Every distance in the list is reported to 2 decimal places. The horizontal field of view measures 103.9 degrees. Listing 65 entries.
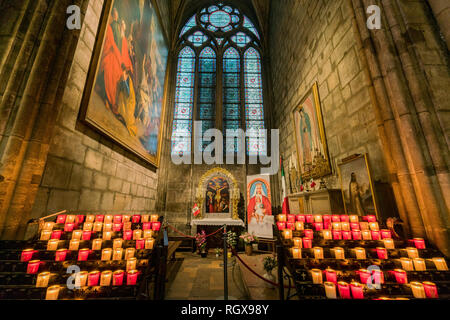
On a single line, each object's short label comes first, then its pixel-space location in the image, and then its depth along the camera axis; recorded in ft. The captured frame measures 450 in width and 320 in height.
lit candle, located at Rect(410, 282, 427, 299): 4.38
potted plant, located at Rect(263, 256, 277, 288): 9.21
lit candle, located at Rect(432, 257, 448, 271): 5.41
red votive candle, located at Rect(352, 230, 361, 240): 6.95
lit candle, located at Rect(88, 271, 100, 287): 4.91
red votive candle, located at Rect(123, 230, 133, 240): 7.21
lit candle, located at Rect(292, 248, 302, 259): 5.97
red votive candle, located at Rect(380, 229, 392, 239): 6.88
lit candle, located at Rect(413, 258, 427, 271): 5.34
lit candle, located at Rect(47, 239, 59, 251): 5.88
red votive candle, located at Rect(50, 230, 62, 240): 6.51
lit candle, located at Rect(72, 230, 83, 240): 6.58
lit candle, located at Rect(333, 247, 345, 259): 5.95
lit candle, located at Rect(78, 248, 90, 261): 5.72
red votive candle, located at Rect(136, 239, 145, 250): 6.54
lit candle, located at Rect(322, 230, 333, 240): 7.07
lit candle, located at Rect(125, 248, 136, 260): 5.98
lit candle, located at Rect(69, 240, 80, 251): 6.02
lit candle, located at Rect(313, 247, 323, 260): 5.95
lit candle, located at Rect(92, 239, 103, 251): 6.23
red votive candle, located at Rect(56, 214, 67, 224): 7.32
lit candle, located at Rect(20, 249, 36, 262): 5.34
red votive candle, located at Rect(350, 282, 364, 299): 4.48
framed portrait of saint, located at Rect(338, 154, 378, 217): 8.53
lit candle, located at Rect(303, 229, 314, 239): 7.14
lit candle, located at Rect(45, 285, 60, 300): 4.18
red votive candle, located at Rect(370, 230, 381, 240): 6.83
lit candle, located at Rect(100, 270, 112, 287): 4.91
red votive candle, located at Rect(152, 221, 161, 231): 8.20
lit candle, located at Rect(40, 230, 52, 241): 6.34
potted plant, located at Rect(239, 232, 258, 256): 14.72
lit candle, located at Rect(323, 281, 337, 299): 4.50
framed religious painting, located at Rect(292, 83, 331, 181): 13.15
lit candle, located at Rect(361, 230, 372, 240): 6.89
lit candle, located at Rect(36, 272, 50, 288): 4.59
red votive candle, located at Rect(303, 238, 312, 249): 6.57
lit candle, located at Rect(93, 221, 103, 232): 7.29
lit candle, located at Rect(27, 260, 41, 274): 5.02
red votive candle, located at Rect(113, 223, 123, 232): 7.64
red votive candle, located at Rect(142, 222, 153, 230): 8.07
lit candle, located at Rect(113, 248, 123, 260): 5.92
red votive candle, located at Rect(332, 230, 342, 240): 7.08
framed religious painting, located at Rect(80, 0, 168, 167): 10.37
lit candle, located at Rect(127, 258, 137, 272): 5.36
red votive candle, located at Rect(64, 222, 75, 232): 6.95
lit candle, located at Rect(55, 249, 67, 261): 5.53
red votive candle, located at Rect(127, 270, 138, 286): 4.97
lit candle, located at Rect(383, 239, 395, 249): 6.32
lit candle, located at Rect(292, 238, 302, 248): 6.48
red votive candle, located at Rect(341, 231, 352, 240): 7.01
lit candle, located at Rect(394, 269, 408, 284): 4.98
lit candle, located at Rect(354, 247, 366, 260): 5.93
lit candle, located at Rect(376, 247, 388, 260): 5.93
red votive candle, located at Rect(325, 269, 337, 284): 5.03
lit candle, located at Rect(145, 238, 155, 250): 6.63
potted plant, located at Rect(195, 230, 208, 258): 16.44
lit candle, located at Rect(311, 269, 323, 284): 5.04
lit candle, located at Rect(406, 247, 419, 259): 5.85
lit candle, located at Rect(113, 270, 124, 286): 4.96
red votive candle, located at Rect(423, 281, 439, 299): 4.34
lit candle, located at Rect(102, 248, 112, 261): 5.82
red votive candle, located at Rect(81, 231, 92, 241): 6.65
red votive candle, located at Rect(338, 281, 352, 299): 4.53
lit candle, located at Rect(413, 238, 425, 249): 6.30
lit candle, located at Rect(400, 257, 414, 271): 5.40
